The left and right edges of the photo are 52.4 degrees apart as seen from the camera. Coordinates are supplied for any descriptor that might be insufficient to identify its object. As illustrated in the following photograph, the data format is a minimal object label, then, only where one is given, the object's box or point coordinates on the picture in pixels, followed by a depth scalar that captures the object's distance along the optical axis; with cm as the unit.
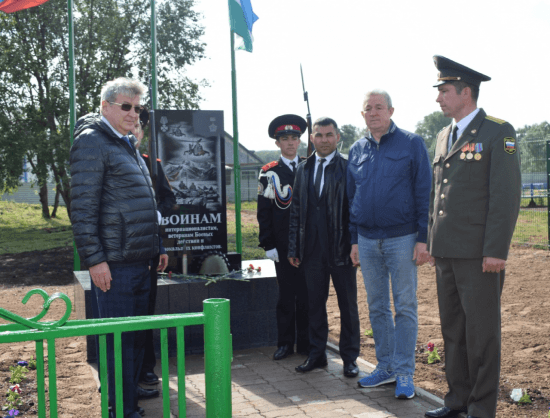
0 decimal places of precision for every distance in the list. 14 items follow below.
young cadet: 513
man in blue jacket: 400
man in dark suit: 450
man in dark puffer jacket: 318
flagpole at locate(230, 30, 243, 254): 695
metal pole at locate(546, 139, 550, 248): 1251
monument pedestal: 516
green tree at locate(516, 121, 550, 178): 1293
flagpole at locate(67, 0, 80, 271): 863
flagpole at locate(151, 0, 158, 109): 736
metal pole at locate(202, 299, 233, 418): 177
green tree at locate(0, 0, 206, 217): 1445
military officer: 326
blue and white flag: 727
